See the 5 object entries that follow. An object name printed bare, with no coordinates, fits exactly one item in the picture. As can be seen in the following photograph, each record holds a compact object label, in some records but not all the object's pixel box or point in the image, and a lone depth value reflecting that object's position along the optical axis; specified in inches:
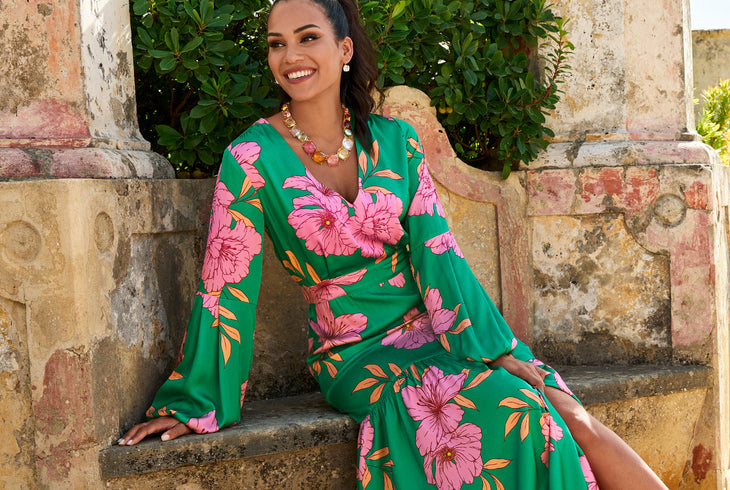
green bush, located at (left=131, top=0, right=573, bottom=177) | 105.1
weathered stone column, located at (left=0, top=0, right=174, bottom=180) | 88.0
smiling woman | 83.8
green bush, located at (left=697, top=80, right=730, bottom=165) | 199.9
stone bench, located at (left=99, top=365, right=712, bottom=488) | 87.4
